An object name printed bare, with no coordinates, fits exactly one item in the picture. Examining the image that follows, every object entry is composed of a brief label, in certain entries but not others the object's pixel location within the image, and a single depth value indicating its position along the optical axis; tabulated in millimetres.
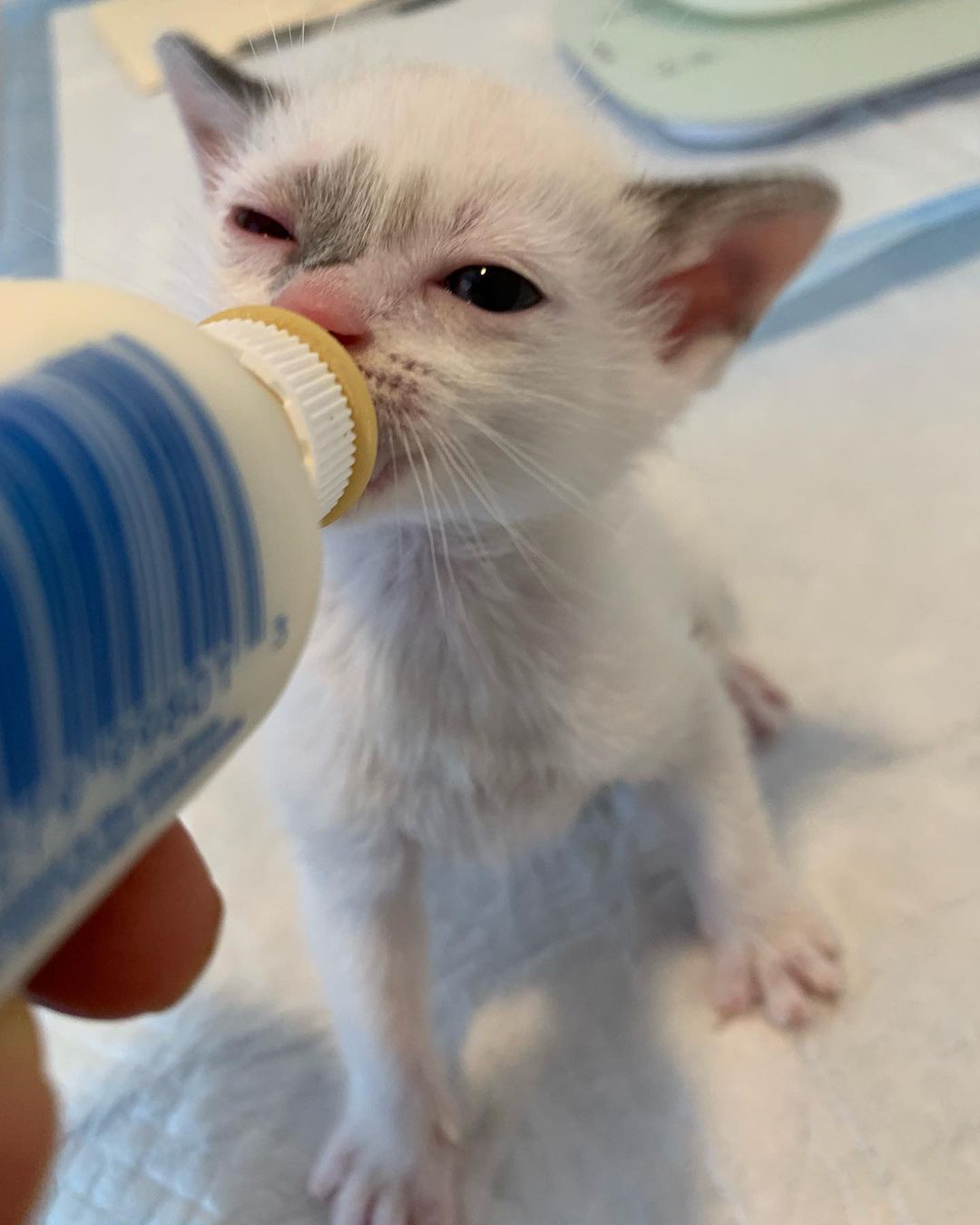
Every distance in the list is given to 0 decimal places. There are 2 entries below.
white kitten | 91
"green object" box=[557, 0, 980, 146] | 240
